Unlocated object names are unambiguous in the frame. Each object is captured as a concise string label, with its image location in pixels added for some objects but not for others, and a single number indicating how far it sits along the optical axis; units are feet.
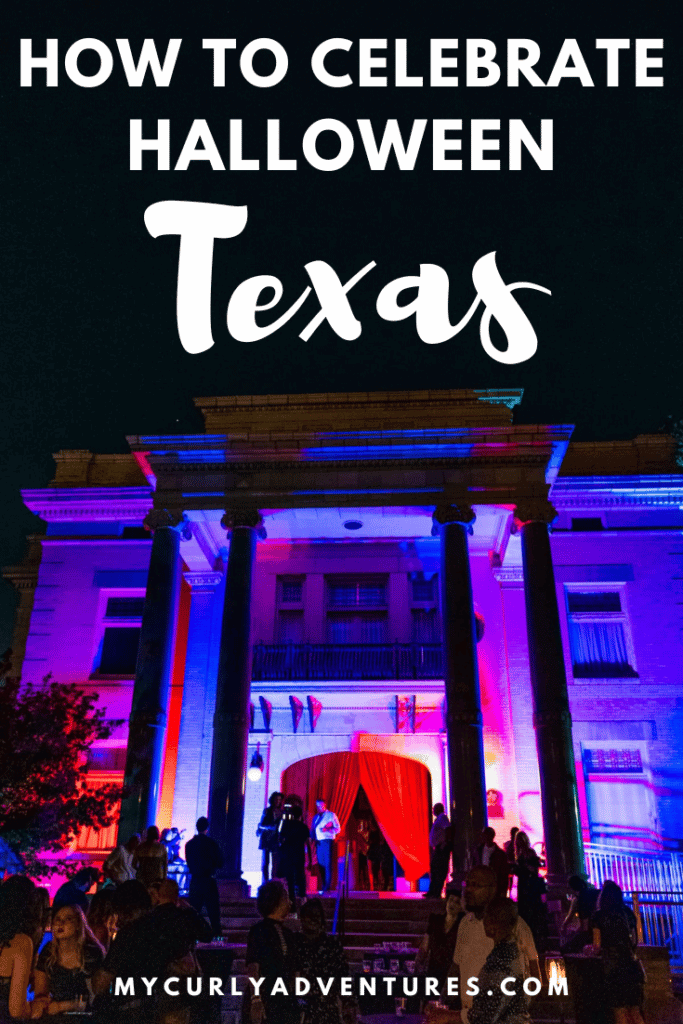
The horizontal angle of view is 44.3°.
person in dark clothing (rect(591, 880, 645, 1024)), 25.63
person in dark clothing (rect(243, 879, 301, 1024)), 18.34
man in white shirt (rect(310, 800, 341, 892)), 56.49
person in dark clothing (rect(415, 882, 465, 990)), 27.25
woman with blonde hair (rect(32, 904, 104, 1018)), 19.25
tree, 56.85
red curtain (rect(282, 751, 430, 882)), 68.49
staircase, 43.55
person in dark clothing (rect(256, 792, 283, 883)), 51.57
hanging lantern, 68.54
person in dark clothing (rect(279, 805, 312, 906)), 49.14
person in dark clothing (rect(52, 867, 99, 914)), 33.14
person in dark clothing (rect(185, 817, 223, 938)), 43.14
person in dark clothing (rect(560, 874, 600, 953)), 37.29
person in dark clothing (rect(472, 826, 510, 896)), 32.78
